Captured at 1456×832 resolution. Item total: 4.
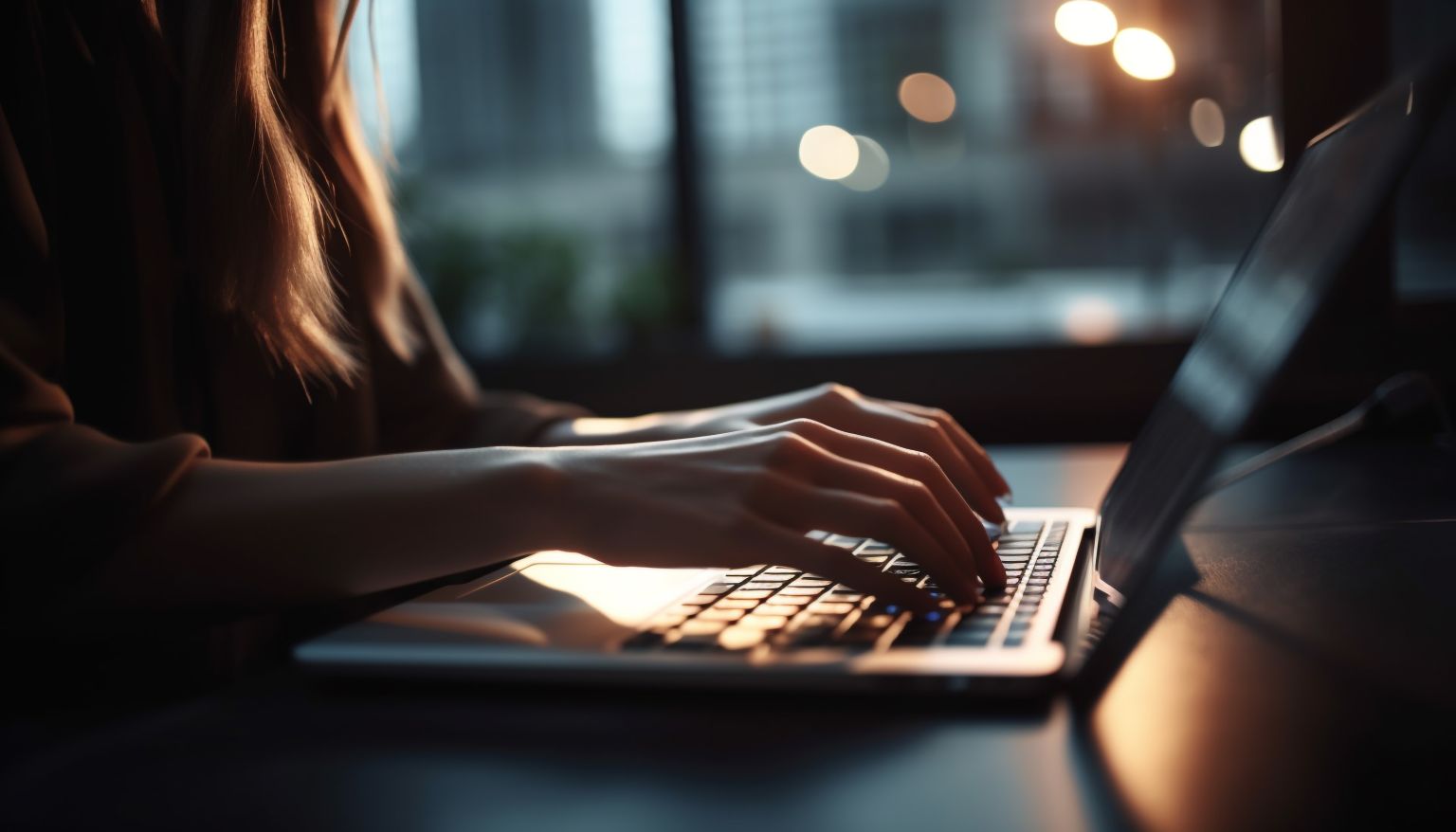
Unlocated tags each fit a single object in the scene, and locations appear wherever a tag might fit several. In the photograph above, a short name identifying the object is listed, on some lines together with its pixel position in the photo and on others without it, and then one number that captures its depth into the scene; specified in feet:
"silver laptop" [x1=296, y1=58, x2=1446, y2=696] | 1.32
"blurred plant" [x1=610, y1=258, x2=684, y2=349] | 6.85
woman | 1.61
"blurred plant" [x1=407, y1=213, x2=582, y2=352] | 7.13
